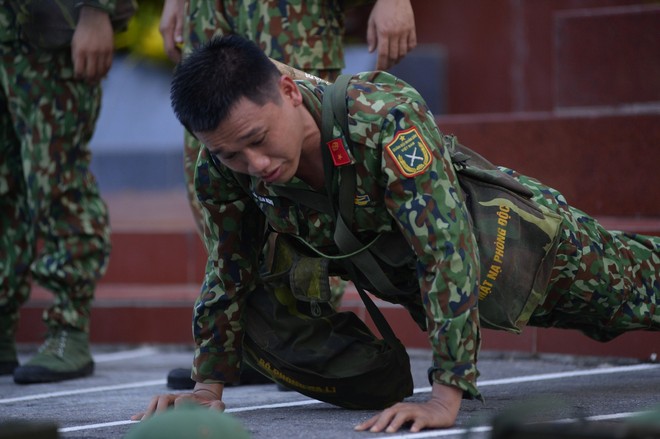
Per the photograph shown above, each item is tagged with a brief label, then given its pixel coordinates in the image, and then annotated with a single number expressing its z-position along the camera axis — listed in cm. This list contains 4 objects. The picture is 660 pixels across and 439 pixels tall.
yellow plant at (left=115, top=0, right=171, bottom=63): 1585
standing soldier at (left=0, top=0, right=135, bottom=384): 759
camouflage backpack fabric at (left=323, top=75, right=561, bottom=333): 532
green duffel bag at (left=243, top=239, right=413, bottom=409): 559
